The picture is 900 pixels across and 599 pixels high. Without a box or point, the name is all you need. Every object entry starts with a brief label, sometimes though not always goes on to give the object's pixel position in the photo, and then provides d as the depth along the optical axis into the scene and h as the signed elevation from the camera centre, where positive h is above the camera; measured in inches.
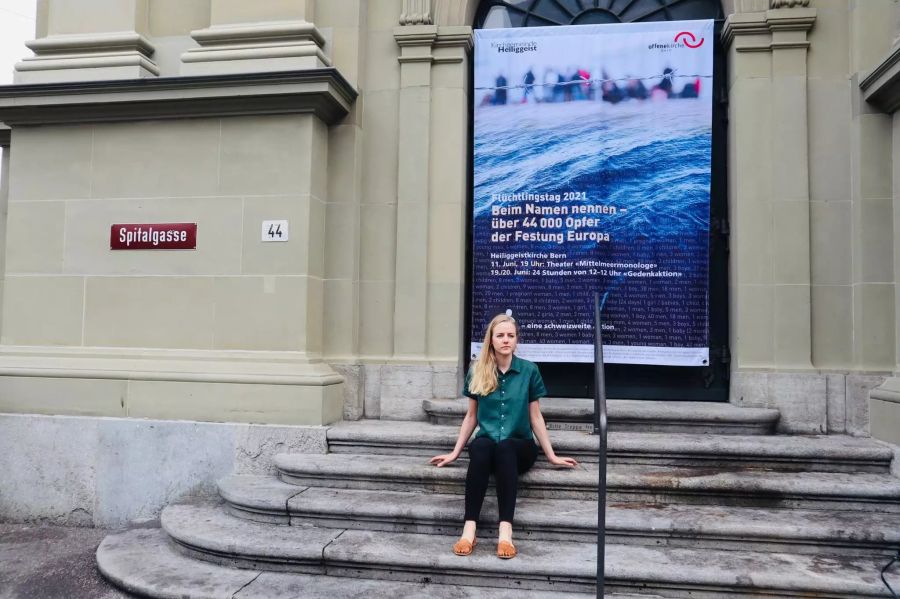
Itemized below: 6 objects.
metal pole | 135.5 -36.1
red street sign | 239.3 +28.4
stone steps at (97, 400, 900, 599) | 155.3 -49.7
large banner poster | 243.0 +49.7
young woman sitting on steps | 172.6 -24.0
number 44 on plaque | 234.7 +30.5
